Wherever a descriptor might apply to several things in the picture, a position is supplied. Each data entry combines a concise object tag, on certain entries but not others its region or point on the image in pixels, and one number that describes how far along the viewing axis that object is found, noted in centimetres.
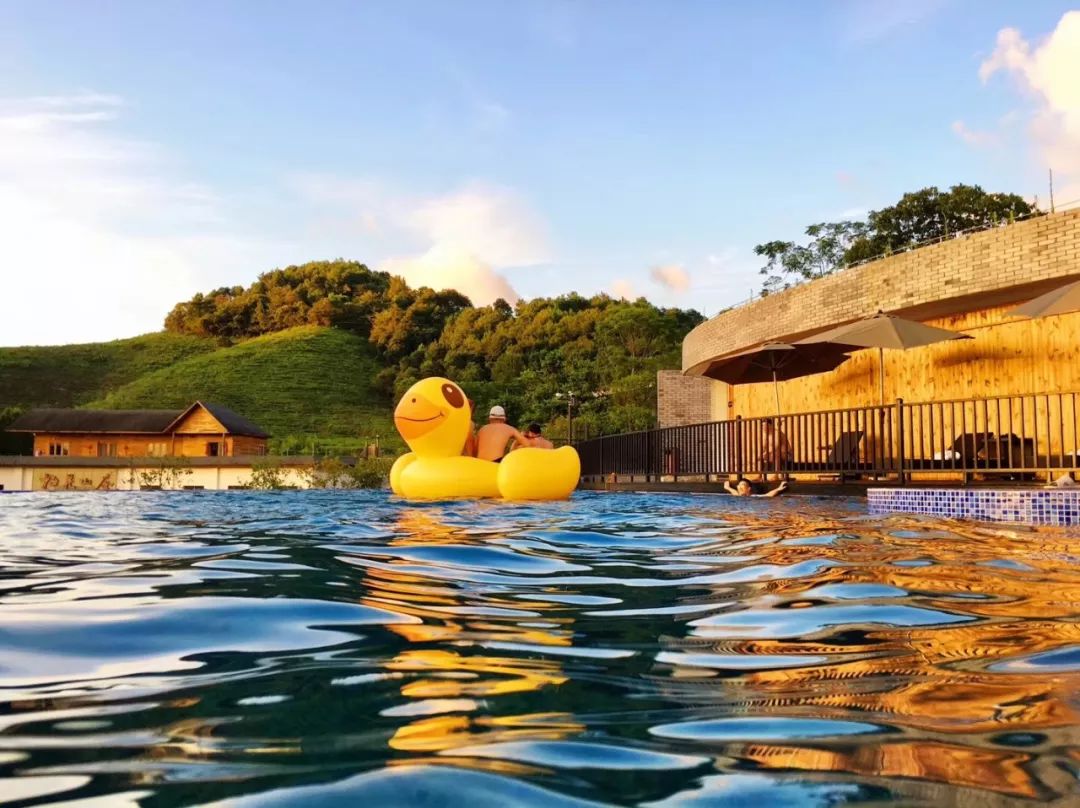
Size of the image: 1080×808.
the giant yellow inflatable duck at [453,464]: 945
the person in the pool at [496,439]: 1084
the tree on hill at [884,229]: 4544
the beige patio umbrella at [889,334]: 1129
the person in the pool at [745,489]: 1162
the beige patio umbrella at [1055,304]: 917
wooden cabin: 4534
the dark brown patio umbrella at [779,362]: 1366
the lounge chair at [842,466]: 1112
